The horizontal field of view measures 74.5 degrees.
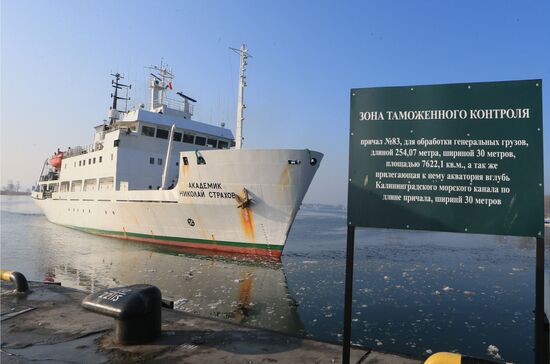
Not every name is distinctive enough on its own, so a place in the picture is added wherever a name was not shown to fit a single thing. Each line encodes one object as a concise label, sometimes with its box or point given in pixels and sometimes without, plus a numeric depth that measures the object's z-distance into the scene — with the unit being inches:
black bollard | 156.9
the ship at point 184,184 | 608.1
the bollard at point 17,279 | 254.5
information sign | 107.1
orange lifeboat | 1316.4
